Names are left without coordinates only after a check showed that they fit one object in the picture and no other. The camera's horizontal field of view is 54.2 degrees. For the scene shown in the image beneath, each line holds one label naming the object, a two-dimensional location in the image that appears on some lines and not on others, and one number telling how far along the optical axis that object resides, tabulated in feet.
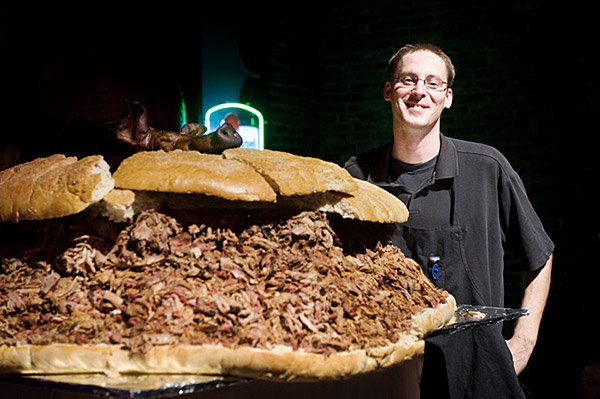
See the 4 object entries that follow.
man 9.02
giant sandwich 5.20
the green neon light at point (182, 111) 12.26
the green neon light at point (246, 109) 20.65
